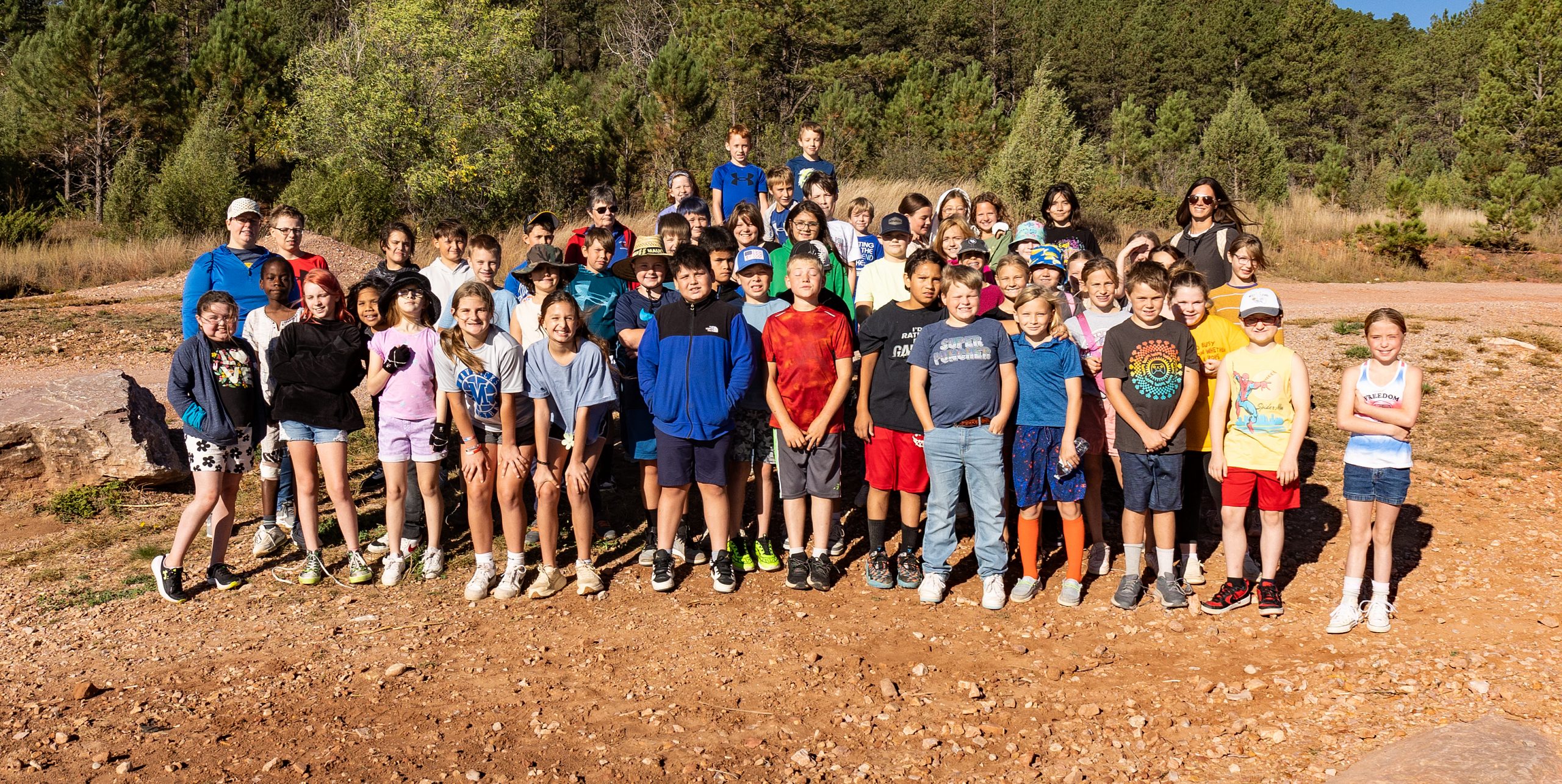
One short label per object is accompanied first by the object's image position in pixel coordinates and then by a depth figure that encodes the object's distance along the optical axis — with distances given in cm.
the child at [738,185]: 859
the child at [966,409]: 511
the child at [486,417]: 528
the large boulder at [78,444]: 720
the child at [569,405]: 528
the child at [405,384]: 541
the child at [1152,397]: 506
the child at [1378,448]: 470
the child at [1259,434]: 495
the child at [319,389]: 547
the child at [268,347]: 578
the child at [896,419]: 542
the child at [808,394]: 539
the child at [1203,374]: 535
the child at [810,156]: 848
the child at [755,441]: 565
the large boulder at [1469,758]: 347
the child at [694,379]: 537
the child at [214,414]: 537
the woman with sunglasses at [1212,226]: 641
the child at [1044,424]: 518
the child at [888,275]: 635
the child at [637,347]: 588
